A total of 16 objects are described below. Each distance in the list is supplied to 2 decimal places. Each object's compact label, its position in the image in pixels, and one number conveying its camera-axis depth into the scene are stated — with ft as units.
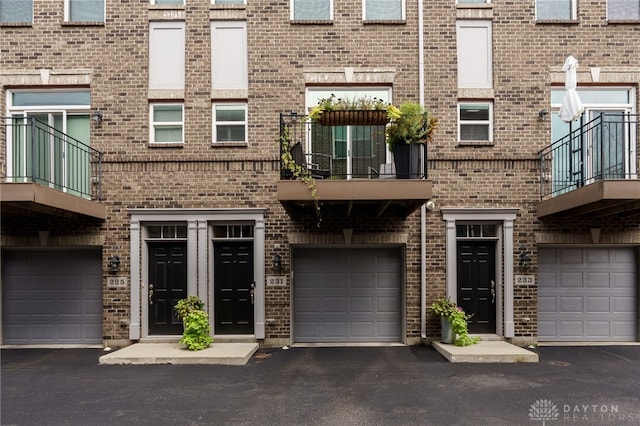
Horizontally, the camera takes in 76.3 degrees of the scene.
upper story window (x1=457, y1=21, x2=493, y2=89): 29.53
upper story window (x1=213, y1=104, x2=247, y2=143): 29.58
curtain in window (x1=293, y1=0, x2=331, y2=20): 29.76
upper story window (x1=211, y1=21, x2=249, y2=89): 29.55
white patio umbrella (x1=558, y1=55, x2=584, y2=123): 24.82
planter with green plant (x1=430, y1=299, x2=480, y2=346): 26.61
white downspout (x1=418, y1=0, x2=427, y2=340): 28.58
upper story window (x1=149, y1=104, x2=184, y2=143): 29.63
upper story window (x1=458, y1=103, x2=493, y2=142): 29.55
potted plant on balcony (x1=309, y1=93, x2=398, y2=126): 22.88
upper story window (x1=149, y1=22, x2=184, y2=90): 29.58
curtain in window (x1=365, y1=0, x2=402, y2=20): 29.76
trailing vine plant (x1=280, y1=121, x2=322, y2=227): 23.04
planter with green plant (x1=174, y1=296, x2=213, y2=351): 26.04
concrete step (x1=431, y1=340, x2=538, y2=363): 24.50
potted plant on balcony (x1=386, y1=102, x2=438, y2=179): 22.90
